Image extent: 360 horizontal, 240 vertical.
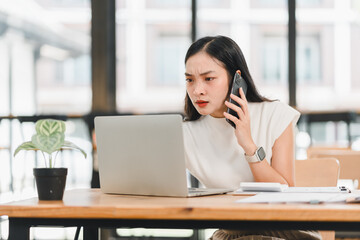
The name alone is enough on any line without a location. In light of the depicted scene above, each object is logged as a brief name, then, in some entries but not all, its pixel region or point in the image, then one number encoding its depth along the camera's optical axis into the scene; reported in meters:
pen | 2.15
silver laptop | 2.08
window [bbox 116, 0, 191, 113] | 6.07
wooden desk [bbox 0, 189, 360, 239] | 1.81
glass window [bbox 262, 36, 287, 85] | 5.92
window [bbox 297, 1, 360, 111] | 5.90
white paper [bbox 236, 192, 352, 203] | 1.93
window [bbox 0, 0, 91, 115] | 6.10
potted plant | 2.02
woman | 2.45
